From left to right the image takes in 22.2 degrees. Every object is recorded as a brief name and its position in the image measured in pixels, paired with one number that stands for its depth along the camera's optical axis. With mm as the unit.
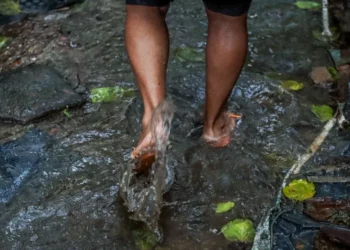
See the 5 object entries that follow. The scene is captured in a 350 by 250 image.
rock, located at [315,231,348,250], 3088
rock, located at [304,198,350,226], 3386
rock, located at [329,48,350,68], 5051
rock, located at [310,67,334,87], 4831
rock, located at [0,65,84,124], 4622
